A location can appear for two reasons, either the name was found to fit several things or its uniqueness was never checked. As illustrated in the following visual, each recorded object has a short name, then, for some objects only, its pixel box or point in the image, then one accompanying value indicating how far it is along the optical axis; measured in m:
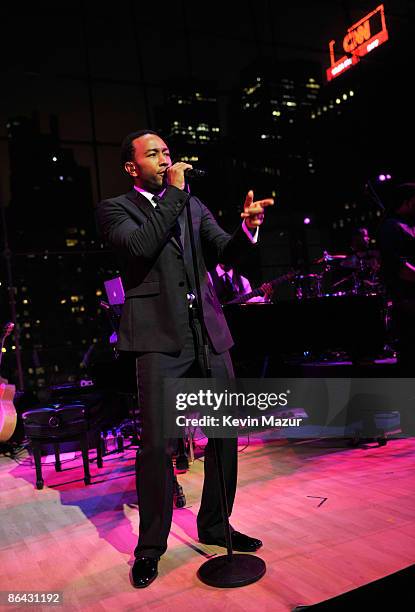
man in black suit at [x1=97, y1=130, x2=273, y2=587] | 2.18
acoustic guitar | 4.82
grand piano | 4.24
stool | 4.21
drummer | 7.45
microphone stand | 2.08
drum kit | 7.46
